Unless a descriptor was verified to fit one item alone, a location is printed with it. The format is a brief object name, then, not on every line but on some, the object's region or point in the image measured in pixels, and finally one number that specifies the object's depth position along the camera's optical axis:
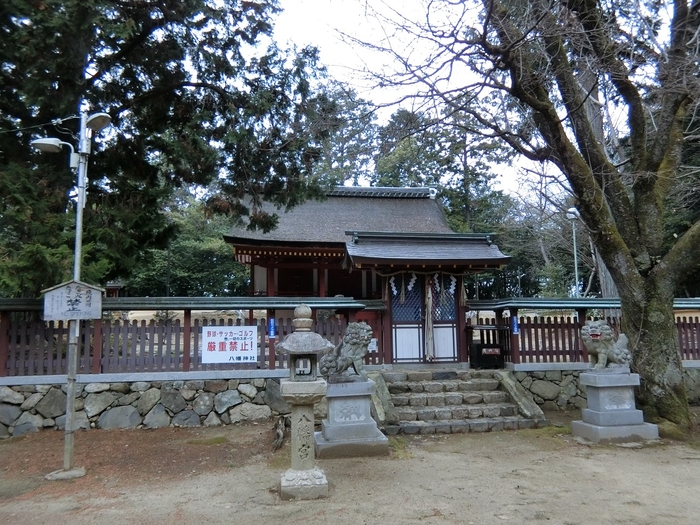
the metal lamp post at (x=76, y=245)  5.67
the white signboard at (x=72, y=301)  5.81
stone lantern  4.74
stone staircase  7.42
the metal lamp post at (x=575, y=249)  18.10
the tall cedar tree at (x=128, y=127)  6.63
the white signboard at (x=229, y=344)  8.19
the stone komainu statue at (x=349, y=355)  6.41
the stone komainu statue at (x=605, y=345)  6.92
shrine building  10.31
